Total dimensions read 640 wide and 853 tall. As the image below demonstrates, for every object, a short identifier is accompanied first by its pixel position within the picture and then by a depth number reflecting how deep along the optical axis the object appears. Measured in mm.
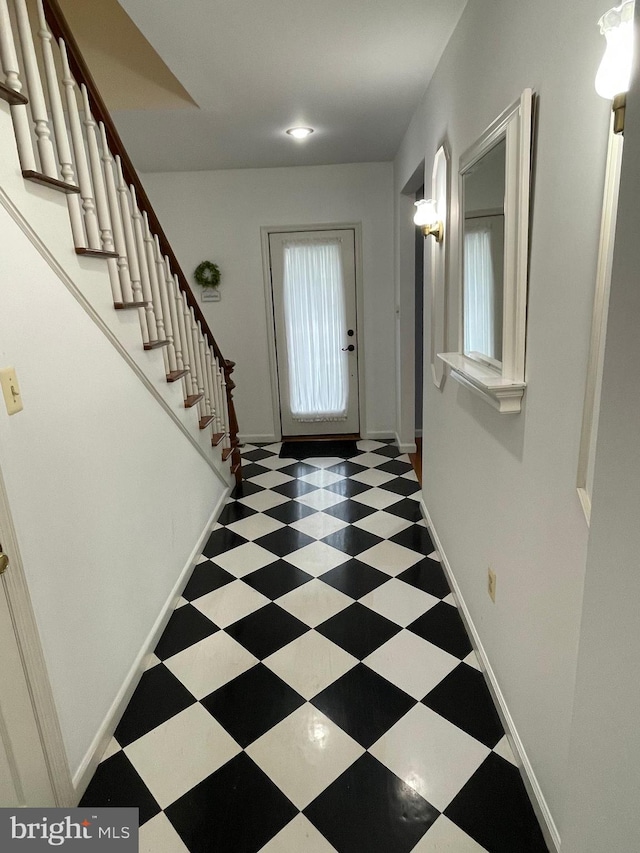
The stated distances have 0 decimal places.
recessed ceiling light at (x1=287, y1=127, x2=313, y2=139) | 3305
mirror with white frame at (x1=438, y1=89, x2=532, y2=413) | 1391
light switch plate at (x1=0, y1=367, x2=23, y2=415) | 1240
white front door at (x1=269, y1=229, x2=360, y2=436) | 4516
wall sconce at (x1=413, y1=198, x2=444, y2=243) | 2512
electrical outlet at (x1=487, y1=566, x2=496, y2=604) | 1809
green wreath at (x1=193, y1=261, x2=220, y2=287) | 4504
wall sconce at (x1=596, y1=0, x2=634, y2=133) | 822
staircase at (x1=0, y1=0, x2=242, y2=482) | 1424
